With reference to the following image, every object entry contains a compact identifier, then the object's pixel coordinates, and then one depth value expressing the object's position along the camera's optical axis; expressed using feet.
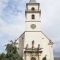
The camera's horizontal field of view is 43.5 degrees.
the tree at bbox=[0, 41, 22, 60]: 39.72
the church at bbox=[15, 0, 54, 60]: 59.39
